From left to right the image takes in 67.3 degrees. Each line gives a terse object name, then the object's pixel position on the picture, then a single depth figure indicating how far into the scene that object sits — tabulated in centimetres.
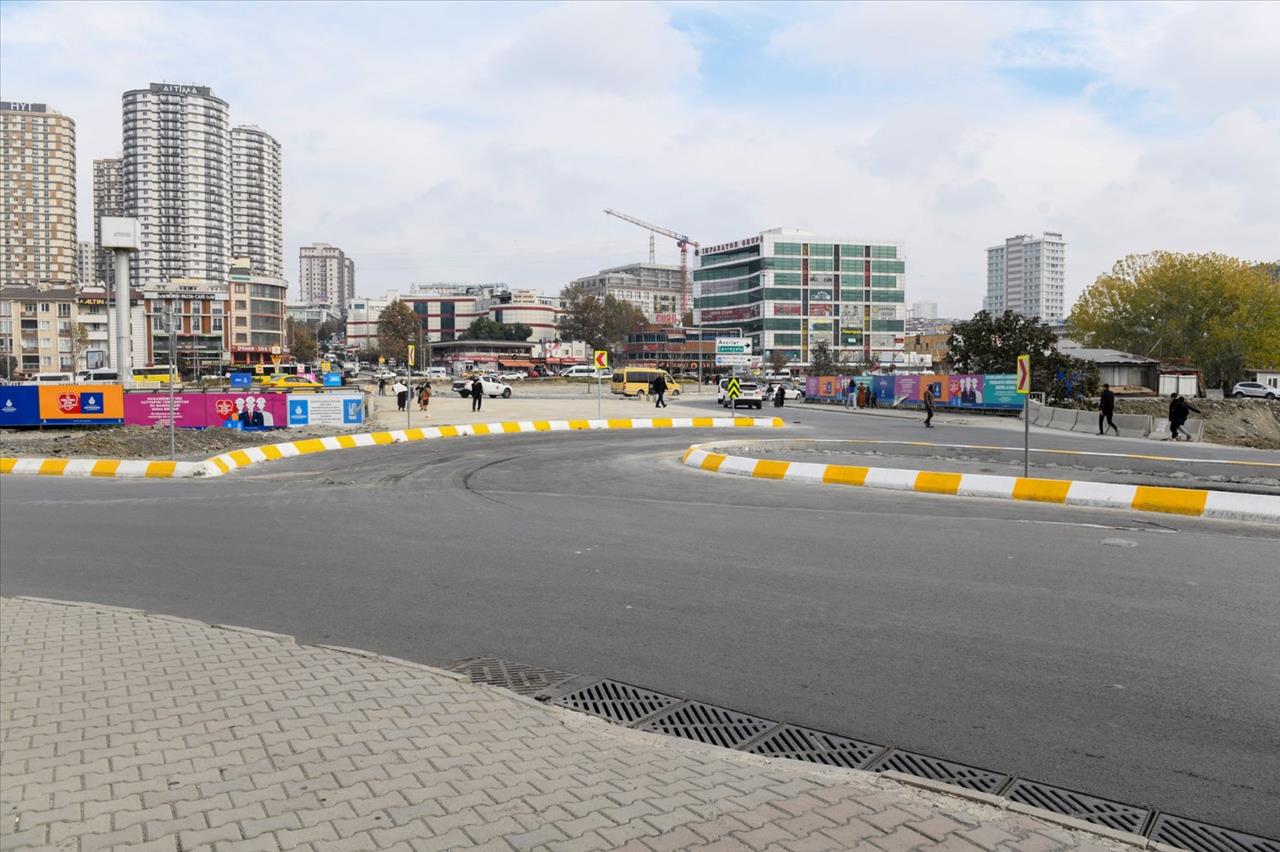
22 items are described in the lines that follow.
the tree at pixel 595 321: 14888
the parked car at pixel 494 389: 6638
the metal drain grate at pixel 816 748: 509
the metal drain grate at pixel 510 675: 636
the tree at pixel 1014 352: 5159
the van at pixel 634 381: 6819
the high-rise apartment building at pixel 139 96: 19975
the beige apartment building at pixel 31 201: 19438
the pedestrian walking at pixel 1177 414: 3219
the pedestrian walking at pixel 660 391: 5222
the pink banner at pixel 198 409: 3189
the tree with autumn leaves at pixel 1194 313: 8200
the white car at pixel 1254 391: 6714
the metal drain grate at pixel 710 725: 545
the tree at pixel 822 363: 11416
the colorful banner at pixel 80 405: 3183
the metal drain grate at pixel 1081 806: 435
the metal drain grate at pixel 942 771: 477
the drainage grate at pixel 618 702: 585
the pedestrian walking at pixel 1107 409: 3391
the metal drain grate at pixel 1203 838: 414
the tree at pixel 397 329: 14488
